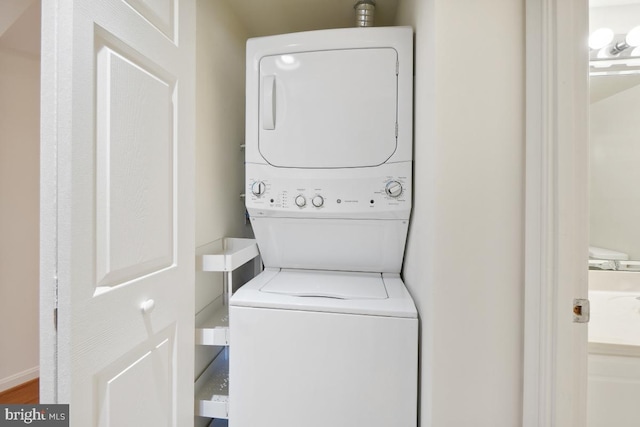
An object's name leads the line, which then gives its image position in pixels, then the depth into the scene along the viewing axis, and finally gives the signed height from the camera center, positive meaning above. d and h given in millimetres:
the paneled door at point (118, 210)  613 +0
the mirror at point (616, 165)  1431 +260
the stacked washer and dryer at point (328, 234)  1071 -130
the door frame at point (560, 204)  764 +24
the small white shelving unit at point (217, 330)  1231 -586
